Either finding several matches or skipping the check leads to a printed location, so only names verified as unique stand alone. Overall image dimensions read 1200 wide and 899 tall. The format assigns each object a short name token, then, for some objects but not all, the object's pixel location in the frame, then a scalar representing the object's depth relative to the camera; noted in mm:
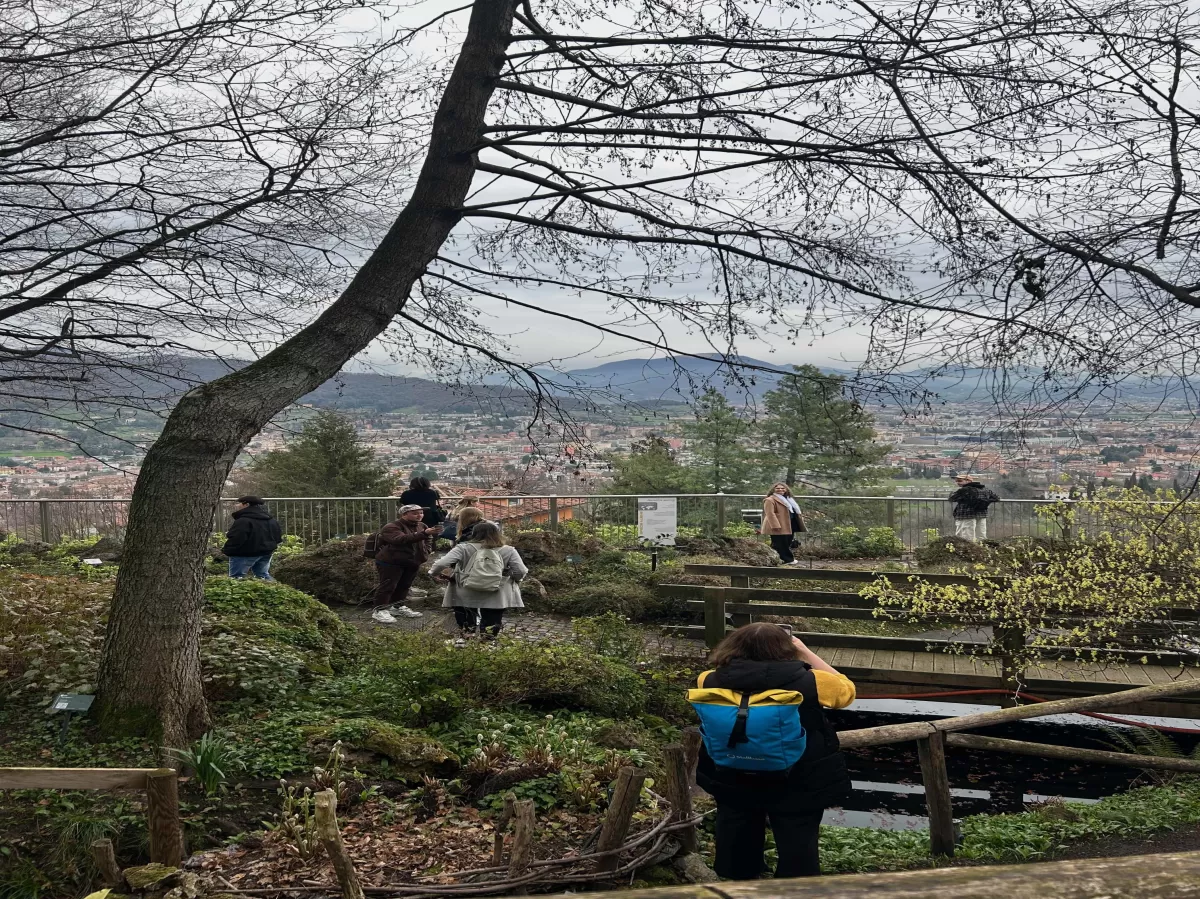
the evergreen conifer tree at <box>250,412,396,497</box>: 27906
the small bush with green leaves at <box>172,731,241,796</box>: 5539
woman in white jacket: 10219
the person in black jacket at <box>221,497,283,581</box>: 12742
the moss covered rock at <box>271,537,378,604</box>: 14414
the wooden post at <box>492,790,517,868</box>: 4805
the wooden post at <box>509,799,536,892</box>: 4340
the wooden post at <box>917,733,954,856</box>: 6594
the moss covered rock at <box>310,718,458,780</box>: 6191
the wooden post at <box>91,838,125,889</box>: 4090
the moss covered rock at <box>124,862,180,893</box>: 3986
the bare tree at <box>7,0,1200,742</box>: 4984
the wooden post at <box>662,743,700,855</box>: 5312
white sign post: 15977
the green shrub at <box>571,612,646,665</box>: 10031
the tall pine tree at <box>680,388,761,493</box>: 32594
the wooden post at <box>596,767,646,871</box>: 4625
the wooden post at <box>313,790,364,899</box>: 3852
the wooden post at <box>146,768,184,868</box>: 4238
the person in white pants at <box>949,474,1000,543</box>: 17172
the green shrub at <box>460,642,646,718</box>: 7871
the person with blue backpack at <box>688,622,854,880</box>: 4312
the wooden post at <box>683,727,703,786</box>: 5688
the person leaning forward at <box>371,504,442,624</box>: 12602
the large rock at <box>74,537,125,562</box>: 16438
